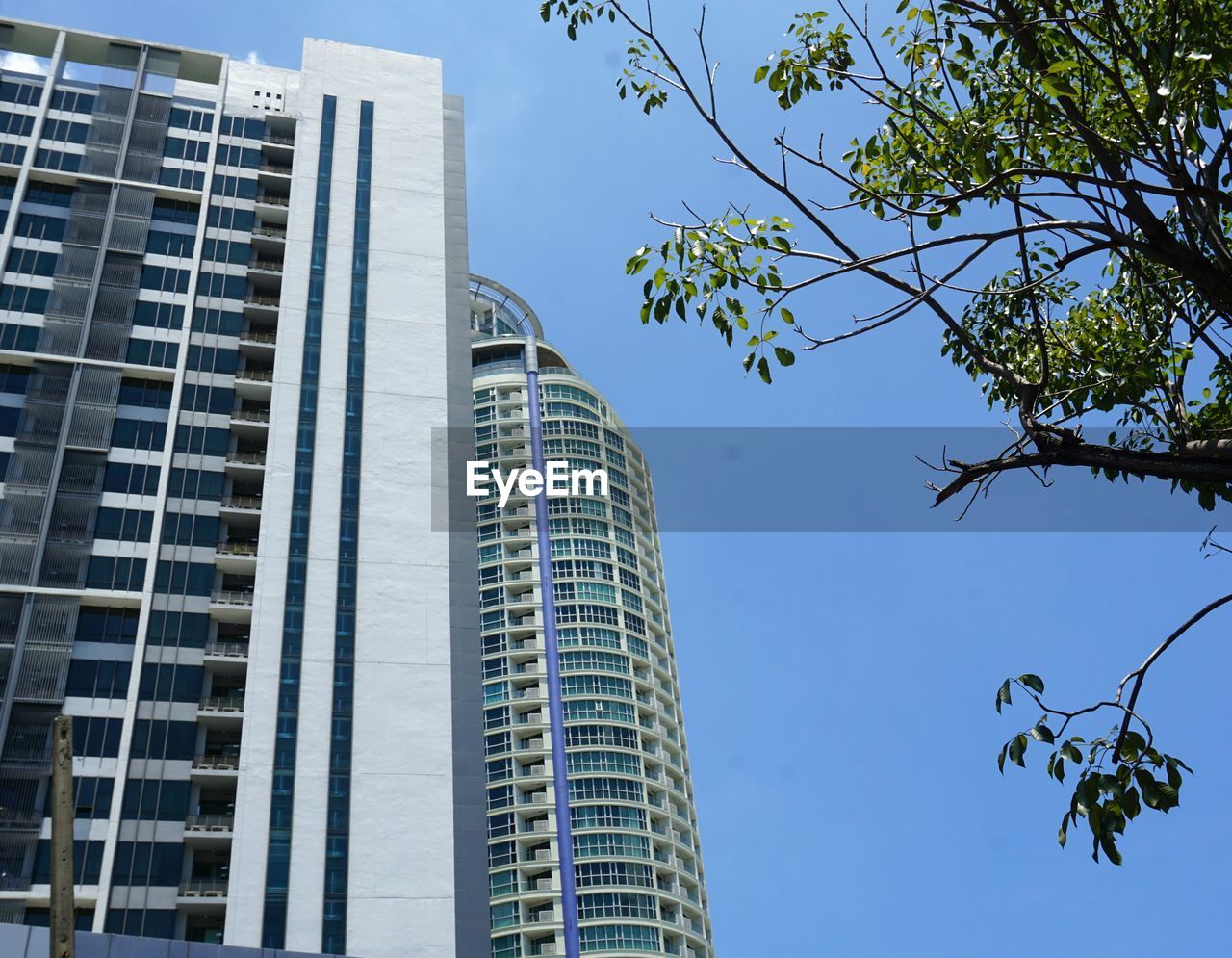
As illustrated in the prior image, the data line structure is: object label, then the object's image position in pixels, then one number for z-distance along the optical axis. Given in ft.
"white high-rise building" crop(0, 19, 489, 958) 132.36
